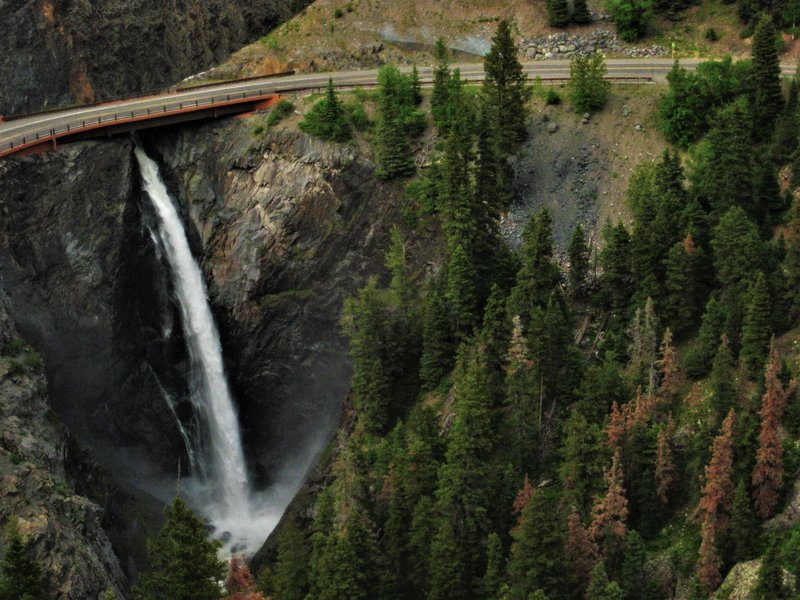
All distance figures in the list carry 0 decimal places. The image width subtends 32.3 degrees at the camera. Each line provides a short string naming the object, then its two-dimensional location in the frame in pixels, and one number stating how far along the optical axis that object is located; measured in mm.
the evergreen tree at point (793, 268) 98750
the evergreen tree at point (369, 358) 116500
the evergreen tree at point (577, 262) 115062
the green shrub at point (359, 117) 133125
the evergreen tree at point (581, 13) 141500
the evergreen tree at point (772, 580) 81188
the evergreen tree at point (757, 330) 95938
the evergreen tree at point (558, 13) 141125
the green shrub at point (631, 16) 138500
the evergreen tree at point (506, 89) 124688
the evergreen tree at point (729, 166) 109625
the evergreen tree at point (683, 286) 106125
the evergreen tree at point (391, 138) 129500
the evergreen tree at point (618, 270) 110625
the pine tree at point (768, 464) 87875
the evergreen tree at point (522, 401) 104625
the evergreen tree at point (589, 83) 127188
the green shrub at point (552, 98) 130750
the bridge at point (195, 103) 128125
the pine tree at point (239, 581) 91562
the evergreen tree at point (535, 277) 110438
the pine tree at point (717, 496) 86938
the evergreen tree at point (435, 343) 115688
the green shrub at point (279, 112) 134250
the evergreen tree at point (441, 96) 129375
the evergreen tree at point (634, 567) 90062
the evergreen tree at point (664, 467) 94438
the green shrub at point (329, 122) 131375
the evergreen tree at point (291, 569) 101625
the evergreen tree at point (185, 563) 85062
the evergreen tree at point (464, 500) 96688
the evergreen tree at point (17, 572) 80812
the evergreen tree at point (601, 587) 86188
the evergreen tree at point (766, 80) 118250
